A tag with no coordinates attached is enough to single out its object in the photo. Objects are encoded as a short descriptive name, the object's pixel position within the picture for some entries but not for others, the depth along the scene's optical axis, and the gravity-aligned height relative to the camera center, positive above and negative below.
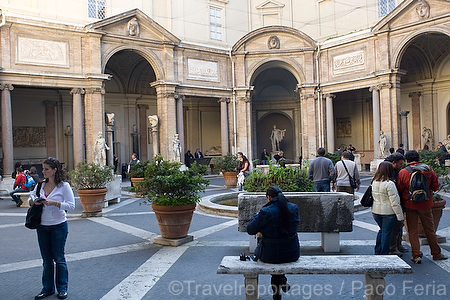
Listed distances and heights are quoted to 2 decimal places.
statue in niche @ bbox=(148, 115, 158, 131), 22.12 +1.83
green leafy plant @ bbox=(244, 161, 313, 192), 8.16 -0.67
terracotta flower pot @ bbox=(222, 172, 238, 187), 16.20 -1.15
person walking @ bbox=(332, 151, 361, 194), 8.69 -0.58
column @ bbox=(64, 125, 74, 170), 23.16 +0.57
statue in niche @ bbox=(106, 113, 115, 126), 20.05 +1.84
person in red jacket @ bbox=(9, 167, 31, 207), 12.73 -1.00
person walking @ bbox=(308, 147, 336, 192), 8.70 -0.57
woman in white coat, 5.31 -0.81
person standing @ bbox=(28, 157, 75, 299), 4.54 -0.86
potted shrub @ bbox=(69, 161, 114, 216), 10.02 -0.80
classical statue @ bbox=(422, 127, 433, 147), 24.48 +0.61
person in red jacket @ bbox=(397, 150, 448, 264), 5.57 -0.98
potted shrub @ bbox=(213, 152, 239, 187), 16.22 -0.77
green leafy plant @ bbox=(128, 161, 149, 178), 14.18 -0.58
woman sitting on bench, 3.84 -0.80
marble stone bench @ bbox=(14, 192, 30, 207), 12.46 -1.27
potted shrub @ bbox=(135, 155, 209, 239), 6.82 -0.82
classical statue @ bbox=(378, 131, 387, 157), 21.30 +0.17
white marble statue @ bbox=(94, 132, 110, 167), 18.21 +0.23
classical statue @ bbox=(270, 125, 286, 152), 29.45 +0.94
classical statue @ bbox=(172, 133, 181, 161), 22.06 +0.22
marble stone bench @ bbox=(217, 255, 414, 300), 3.88 -1.22
